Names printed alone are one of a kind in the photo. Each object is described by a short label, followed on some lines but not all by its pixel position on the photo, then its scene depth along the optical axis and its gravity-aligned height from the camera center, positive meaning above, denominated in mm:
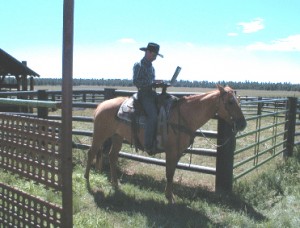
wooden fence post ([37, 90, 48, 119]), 9094 -730
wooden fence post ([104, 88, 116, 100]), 8250 -272
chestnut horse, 6023 -563
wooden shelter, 21344 +464
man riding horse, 6105 -106
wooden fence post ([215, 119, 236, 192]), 6551 -1273
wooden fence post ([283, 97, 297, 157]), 9570 -1087
